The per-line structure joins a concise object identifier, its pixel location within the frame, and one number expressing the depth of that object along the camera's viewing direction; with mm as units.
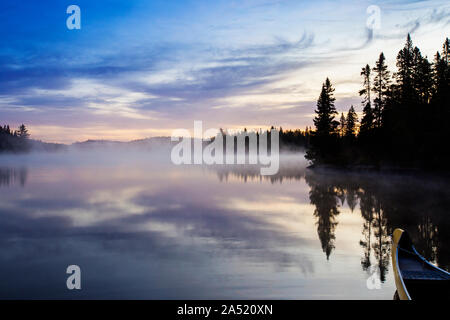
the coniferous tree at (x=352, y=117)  89438
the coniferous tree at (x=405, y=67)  49519
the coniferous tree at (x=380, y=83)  56719
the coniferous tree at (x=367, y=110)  55656
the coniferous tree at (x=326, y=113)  61594
